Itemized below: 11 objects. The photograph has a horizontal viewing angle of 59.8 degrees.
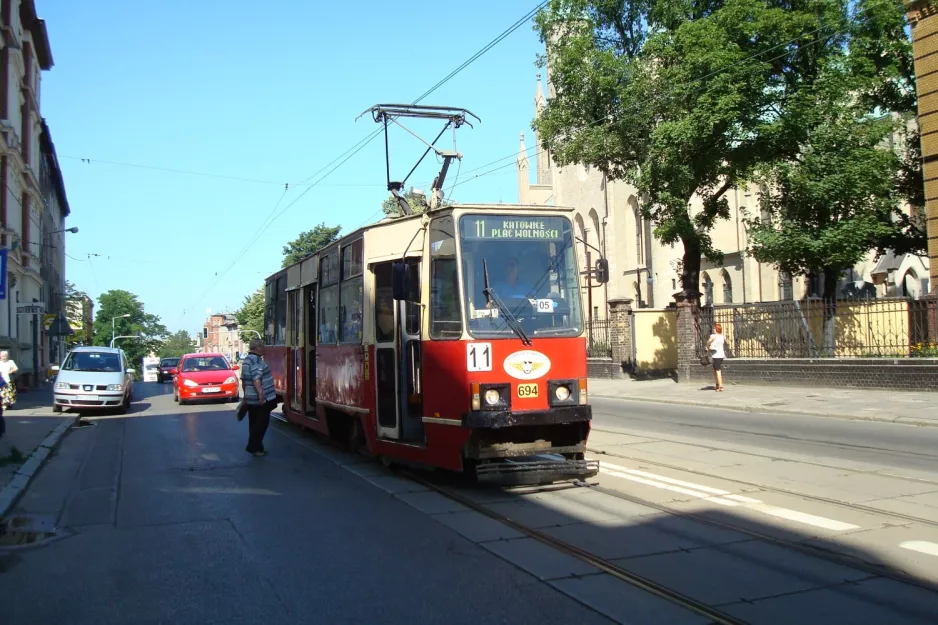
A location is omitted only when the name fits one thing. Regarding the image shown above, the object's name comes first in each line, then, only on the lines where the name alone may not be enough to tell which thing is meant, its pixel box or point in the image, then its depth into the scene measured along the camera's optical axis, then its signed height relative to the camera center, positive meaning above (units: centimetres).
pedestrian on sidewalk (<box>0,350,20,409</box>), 1977 -29
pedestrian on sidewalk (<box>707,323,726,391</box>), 2239 -30
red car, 2300 -63
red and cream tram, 838 +7
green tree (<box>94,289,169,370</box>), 11588 +566
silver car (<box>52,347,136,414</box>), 2027 -49
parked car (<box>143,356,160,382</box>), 6950 -70
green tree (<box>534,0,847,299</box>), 2316 +752
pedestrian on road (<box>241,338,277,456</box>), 1209 -59
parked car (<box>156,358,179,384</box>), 4538 -48
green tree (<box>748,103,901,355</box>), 2288 +410
